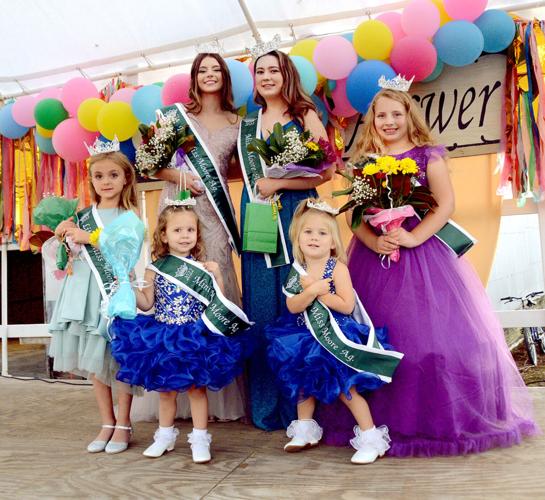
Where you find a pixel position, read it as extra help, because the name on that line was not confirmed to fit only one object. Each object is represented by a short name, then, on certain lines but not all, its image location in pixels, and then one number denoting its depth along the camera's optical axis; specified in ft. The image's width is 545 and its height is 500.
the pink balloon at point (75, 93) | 10.23
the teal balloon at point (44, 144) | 11.05
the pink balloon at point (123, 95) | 9.88
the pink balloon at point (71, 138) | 10.07
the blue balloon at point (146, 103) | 9.39
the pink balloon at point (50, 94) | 10.66
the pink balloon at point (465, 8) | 8.36
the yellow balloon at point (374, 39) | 8.48
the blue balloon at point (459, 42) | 8.32
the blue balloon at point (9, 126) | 11.39
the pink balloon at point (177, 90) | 9.21
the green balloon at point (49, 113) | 10.44
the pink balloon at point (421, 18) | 8.34
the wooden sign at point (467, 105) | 9.16
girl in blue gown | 7.95
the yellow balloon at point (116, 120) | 9.55
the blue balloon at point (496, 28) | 8.52
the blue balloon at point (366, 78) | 8.42
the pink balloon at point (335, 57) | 8.66
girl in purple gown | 6.47
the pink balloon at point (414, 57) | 8.38
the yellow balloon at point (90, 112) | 9.78
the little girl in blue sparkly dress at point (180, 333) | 6.52
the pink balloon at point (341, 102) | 9.11
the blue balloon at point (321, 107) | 9.43
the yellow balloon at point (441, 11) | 8.59
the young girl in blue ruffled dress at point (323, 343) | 6.41
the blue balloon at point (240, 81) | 8.94
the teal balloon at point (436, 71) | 8.95
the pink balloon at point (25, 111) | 11.08
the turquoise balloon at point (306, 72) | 8.62
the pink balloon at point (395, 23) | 8.68
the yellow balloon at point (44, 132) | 10.77
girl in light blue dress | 7.32
